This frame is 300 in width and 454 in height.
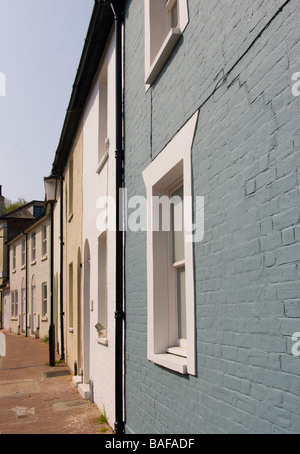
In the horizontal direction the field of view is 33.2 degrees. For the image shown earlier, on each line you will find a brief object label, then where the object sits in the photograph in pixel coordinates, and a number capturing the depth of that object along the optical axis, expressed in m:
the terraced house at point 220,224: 2.89
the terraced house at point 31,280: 25.15
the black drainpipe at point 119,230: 6.66
